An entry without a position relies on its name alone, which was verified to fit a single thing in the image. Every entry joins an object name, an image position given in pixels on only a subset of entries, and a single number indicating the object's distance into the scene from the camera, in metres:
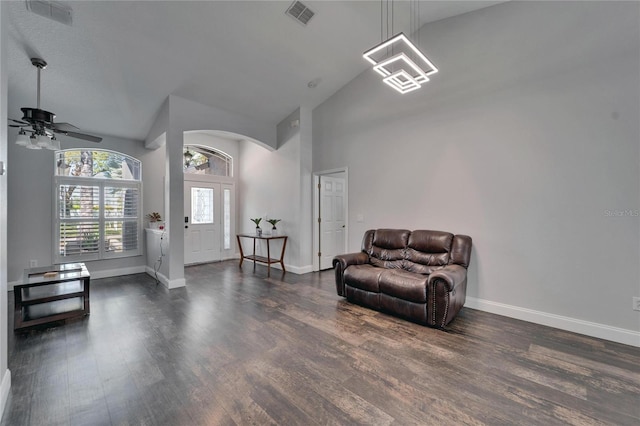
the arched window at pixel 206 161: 6.50
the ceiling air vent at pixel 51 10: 2.59
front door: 6.36
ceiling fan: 2.86
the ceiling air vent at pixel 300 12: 3.33
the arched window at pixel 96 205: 4.83
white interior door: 5.70
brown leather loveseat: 2.94
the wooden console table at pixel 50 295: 2.93
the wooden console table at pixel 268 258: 5.42
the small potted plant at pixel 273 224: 5.75
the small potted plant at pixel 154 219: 5.54
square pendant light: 2.23
